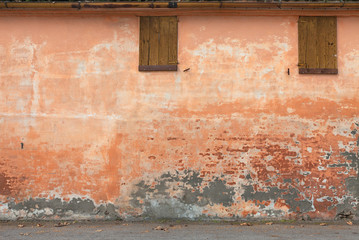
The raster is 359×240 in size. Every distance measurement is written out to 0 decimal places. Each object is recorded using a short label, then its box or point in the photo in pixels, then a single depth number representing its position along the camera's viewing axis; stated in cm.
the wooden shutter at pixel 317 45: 805
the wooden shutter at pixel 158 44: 812
